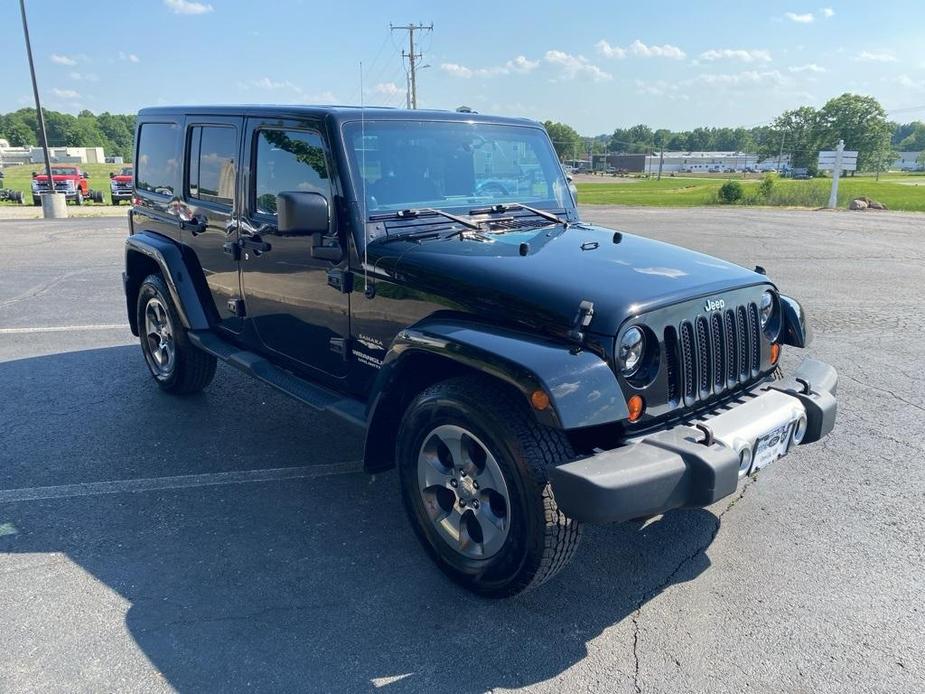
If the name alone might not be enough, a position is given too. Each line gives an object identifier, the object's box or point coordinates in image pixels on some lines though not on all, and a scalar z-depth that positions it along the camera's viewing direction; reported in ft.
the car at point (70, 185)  101.86
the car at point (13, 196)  106.63
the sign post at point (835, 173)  85.15
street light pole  73.29
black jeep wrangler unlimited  8.54
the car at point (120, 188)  100.63
